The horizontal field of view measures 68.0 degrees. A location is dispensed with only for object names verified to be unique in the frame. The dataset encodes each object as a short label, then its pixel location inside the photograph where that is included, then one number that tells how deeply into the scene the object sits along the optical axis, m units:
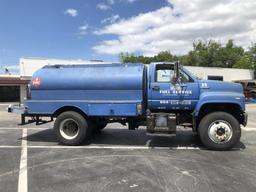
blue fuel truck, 5.17
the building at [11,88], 23.89
